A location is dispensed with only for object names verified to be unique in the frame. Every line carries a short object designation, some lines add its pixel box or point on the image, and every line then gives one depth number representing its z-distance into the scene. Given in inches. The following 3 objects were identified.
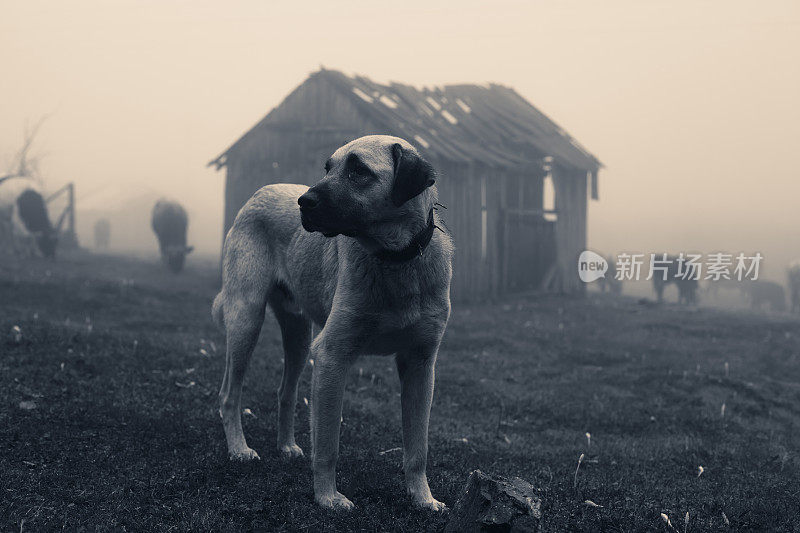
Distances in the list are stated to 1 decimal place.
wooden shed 761.6
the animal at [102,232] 1940.2
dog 139.1
